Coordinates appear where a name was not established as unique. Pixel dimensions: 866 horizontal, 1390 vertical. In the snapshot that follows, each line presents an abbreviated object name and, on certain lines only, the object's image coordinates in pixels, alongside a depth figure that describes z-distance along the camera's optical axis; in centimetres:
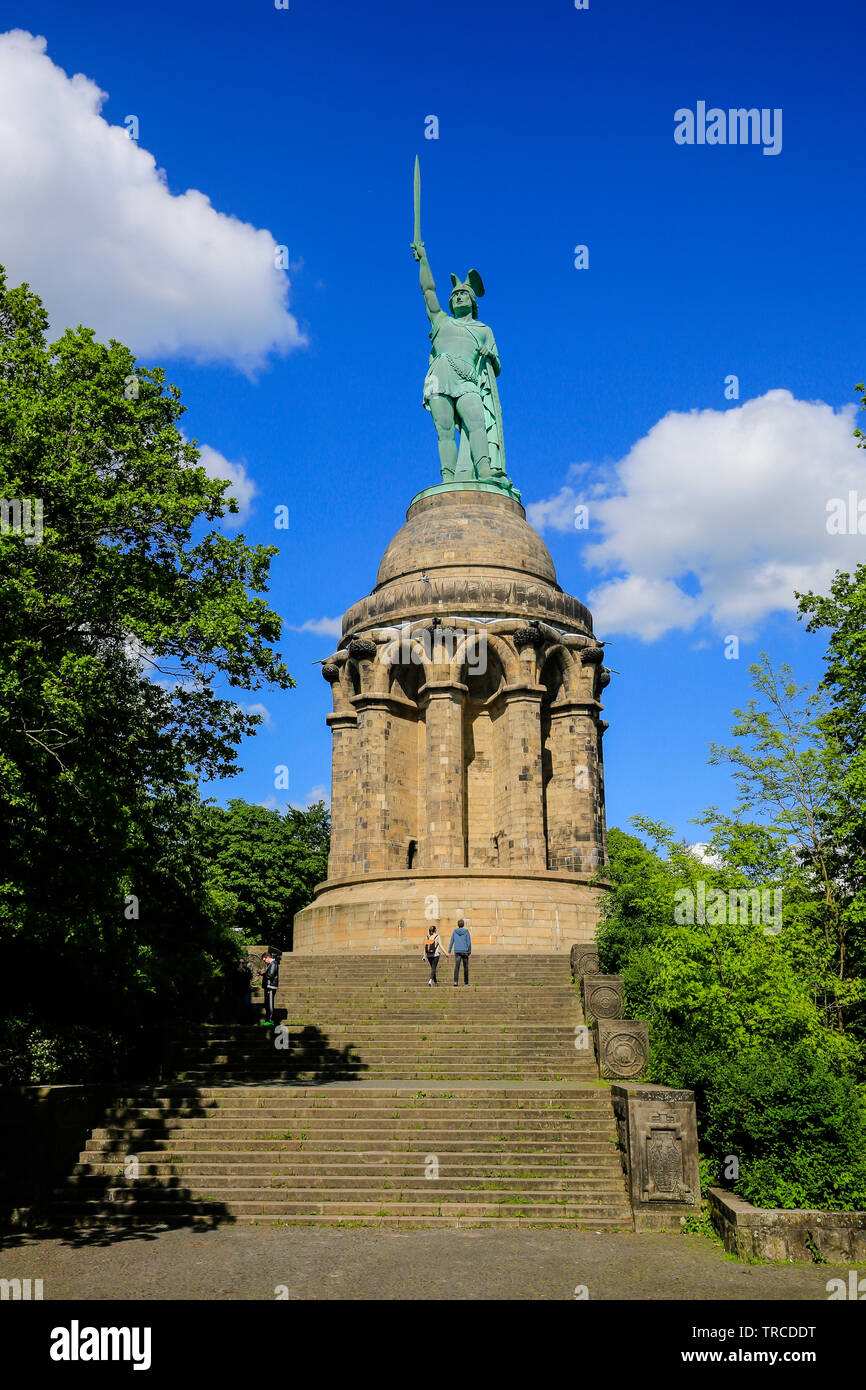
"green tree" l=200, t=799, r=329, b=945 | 4878
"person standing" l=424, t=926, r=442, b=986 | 2266
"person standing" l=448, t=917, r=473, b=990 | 2245
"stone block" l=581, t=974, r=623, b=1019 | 1841
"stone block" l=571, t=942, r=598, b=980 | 2175
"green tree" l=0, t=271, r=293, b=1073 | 1240
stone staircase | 1239
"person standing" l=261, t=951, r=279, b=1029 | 2211
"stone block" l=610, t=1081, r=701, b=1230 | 1162
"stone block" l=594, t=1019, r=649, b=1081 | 1565
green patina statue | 3825
